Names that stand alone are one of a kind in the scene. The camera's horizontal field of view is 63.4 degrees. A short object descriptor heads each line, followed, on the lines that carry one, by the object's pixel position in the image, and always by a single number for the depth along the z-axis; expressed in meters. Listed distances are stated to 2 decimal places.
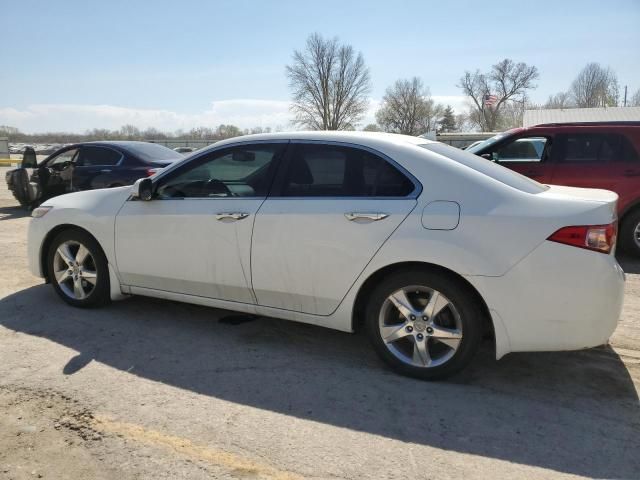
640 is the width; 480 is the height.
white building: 38.38
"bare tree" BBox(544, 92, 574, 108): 85.90
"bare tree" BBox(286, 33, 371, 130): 72.25
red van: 6.90
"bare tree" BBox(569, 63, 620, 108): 81.88
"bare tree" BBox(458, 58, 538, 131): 86.50
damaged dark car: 9.60
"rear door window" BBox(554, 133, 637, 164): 6.96
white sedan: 3.07
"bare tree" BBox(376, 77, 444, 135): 79.31
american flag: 65.50
